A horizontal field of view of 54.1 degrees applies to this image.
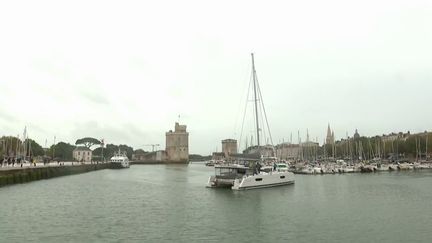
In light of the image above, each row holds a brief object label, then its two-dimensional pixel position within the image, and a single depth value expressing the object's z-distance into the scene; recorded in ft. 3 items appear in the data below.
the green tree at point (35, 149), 538.80
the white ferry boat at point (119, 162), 542.98
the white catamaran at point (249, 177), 191.12
